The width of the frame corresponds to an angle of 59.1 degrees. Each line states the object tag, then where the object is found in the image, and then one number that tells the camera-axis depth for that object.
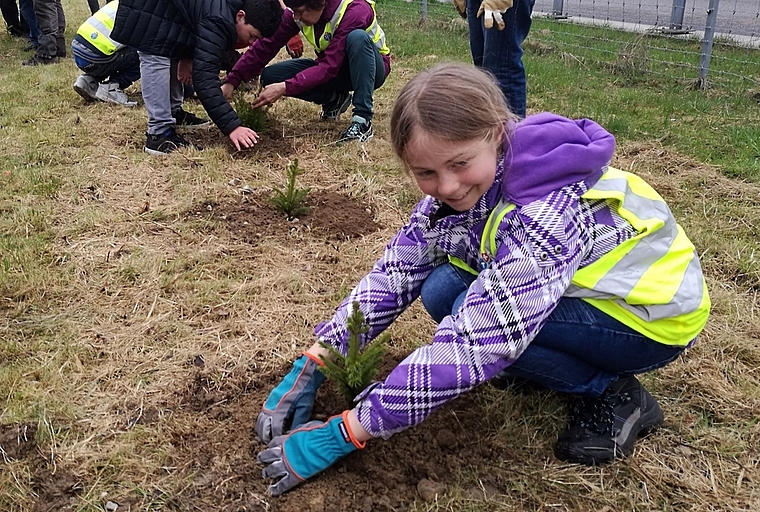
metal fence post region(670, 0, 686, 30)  9.28
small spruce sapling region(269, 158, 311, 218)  3.61
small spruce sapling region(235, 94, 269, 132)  4.73
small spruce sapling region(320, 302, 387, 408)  1.87
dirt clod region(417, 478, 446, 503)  1.87
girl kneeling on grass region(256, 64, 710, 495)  1.68
